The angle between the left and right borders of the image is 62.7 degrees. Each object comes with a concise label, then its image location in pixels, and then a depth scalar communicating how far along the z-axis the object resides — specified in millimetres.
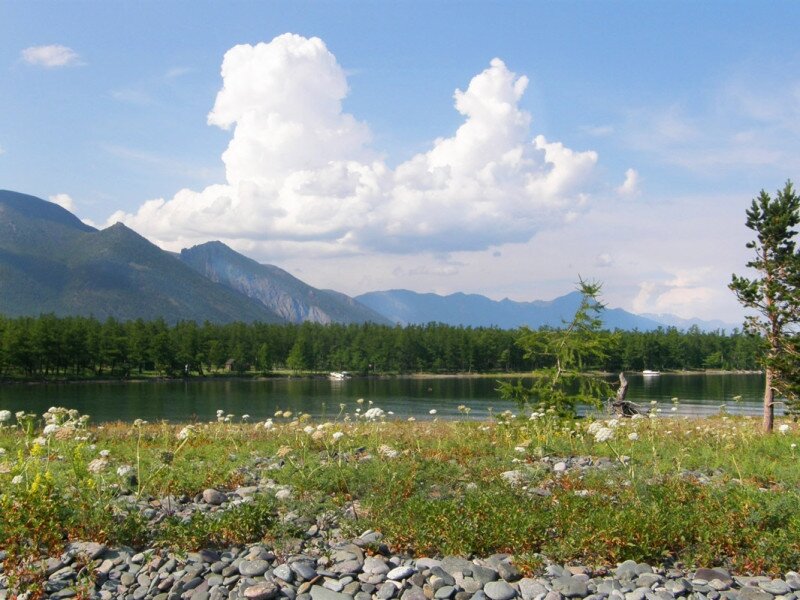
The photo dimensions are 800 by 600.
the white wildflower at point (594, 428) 13205
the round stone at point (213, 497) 9977
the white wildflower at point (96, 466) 8977
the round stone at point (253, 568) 7321
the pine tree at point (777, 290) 30578
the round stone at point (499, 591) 6863
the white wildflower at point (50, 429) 11313
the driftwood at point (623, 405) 24078
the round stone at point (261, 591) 6836
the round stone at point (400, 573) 7246
